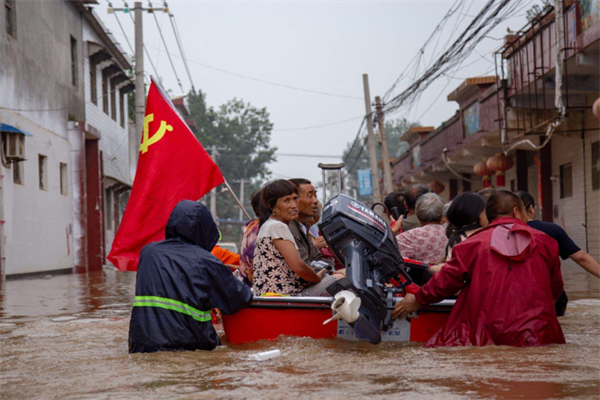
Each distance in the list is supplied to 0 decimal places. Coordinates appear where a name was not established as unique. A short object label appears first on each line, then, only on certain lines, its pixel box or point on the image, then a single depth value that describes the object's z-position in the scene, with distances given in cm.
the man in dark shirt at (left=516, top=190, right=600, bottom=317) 609
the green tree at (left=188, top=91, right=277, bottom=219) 7025
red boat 574
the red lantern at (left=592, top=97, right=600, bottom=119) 1264
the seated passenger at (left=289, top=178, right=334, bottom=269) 697
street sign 4866
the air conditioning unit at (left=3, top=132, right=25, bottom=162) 1816
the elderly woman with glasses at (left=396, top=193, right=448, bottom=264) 699
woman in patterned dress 636
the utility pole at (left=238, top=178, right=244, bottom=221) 6501
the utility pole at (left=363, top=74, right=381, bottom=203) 2827
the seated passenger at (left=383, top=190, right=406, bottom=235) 978
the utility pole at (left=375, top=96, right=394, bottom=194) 2852
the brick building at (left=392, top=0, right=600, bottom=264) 1477
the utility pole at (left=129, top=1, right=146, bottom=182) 2052
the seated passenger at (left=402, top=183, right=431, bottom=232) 879
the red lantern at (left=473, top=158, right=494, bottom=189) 2325
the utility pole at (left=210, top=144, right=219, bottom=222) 5398
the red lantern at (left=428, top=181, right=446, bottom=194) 3228
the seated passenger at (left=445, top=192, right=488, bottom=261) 623
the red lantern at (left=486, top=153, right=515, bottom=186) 2180
